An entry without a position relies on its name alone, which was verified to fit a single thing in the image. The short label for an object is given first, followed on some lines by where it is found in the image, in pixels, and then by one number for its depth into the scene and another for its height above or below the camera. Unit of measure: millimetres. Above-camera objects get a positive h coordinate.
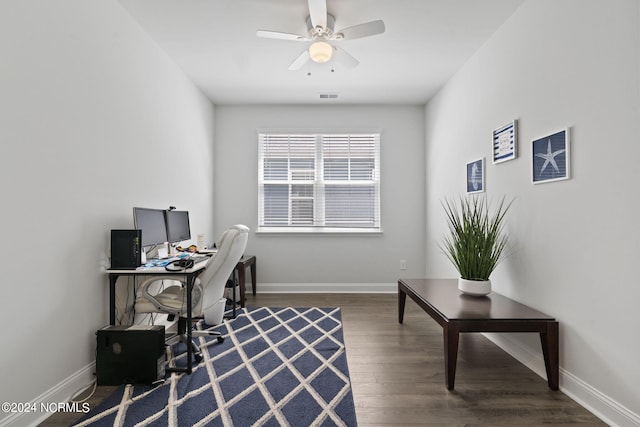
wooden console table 2016 -690
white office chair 2385 -578
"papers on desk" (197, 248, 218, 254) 3321 -397
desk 2219 -457
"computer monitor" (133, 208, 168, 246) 2486 -92
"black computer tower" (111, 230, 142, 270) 2260 -259
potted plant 2527 -285
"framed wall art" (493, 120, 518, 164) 2516 +604
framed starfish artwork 2012 +389
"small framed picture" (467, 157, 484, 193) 3031 +386
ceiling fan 2338 +1393
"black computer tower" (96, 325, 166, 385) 2055 -924
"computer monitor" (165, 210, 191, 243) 3014 -122
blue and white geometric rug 1746 -1111
